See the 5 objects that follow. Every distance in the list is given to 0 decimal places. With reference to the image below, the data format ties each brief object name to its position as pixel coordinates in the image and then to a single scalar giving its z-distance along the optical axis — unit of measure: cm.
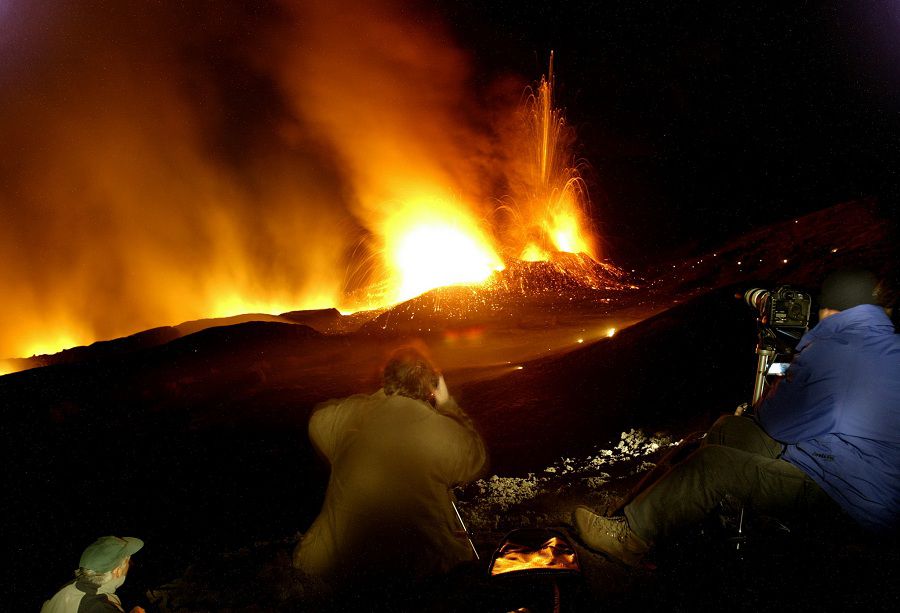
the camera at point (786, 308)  350
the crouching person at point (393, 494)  234
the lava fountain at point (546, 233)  3027
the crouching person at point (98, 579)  290
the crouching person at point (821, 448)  246
